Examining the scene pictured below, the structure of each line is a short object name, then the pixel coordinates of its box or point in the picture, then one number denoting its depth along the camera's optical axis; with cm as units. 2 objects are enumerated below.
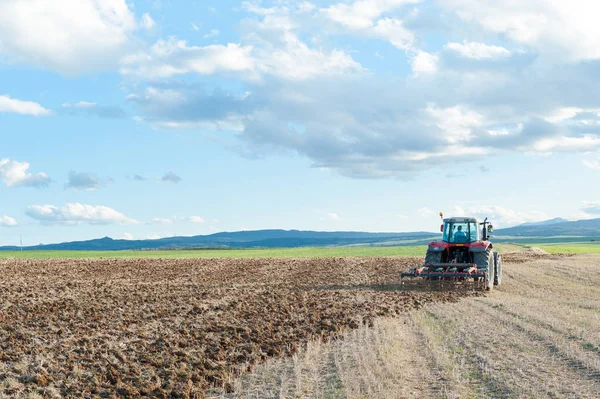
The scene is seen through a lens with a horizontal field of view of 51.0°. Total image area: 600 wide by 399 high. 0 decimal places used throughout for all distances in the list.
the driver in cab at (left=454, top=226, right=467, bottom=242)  2572
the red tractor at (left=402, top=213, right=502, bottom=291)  2394
